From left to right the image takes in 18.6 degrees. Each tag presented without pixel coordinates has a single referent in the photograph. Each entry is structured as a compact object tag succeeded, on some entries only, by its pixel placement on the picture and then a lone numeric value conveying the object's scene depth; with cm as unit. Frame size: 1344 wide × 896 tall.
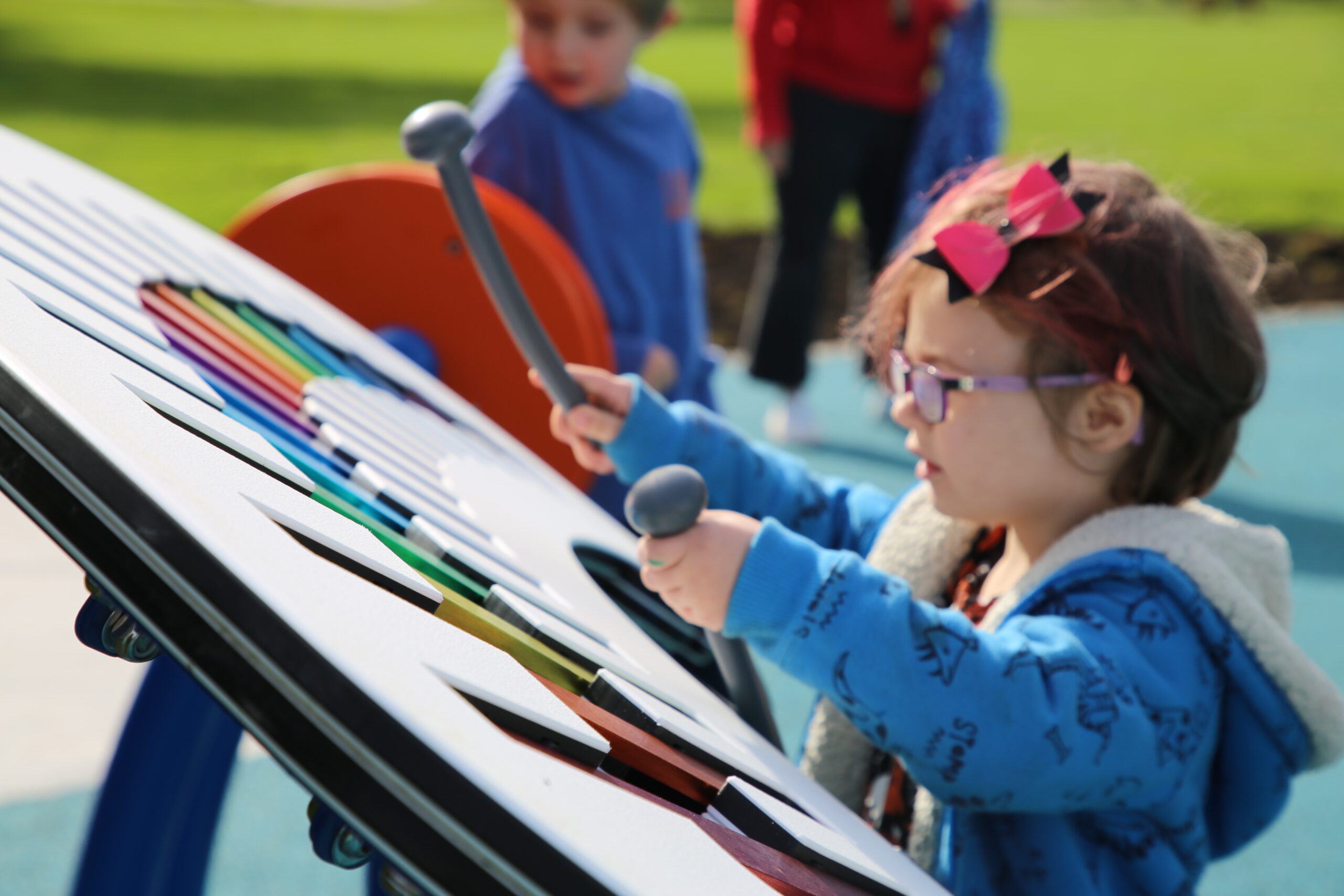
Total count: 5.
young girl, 193
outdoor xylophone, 143
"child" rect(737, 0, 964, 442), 433
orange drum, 247
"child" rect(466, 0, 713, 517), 273
